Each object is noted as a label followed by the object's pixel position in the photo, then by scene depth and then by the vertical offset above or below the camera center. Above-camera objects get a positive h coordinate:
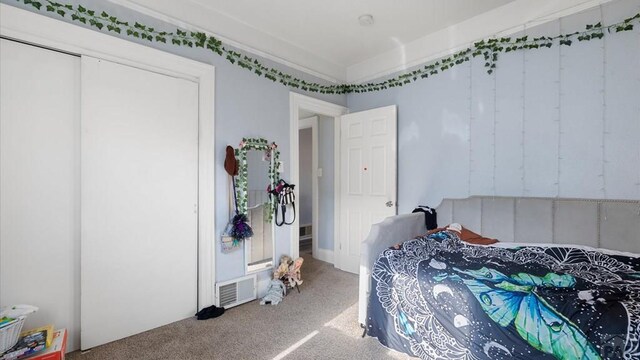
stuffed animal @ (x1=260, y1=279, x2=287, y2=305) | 2.69 -1.09
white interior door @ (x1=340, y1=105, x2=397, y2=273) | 3.24 +0.05
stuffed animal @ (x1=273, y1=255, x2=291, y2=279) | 2.91 -0.91
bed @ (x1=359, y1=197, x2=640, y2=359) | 1.31 -0.57
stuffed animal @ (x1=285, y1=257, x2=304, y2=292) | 2.96 -0.99
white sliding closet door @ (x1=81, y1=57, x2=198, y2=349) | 1.99 -0.17
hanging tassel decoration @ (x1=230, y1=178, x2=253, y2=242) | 2.60 -0.45
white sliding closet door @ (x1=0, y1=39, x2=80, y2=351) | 1.76 -0.04
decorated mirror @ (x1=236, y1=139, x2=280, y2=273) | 2.70 -0.16
